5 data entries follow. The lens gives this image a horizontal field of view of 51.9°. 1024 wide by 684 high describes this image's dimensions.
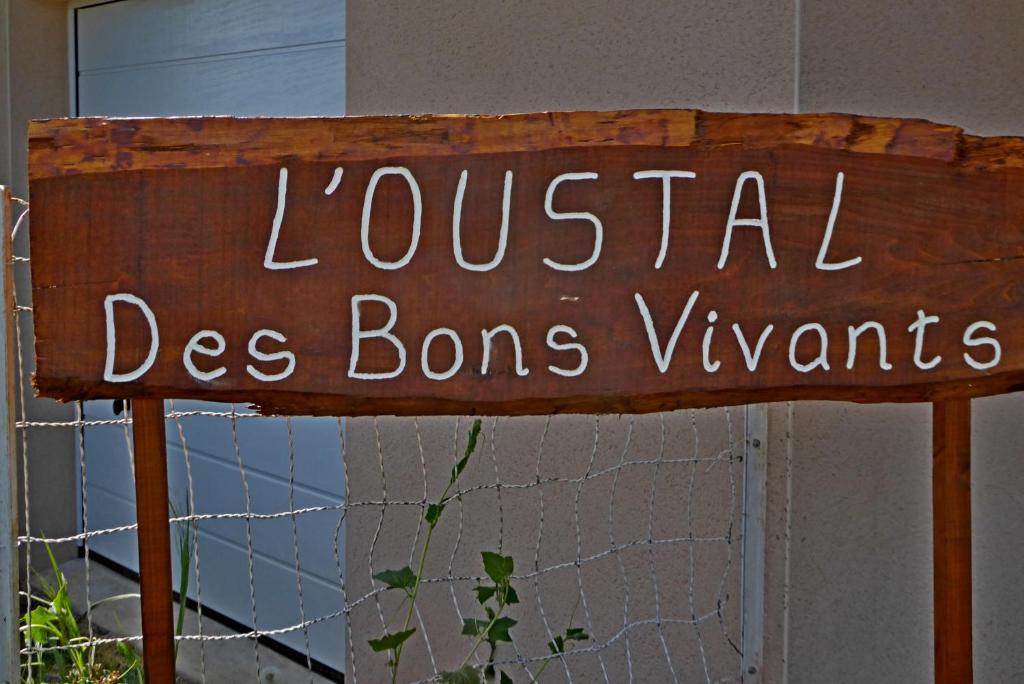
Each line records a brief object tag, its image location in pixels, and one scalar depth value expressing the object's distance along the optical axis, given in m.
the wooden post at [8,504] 1.63
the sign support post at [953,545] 1.56
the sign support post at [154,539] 1.40
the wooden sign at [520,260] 1.31
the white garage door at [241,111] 3.35
